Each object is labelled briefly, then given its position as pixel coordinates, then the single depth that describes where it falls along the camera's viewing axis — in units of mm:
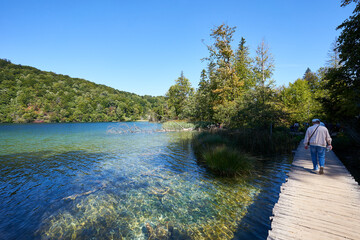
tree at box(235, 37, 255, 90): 26703
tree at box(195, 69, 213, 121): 28375
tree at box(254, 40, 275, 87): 24969
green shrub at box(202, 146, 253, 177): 7488
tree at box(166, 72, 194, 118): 55562
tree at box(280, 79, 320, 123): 21078
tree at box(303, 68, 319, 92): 27108
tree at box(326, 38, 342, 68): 23242
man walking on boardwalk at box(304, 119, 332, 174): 5688
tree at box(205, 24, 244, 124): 22469
